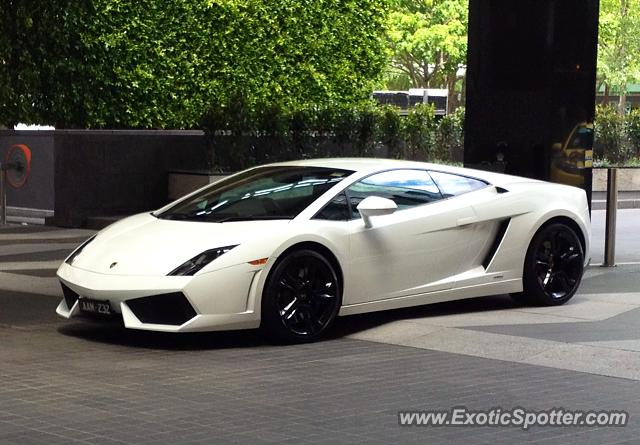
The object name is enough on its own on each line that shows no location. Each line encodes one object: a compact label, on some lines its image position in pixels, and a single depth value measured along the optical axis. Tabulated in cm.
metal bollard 1422
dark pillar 1387
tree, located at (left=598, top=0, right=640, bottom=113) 4804
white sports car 898
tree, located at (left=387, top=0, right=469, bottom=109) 4653
